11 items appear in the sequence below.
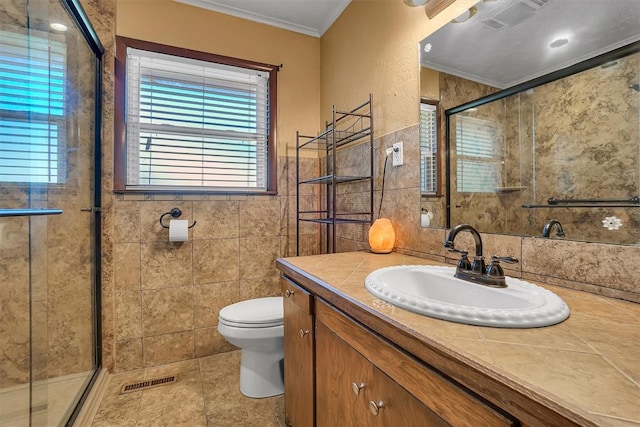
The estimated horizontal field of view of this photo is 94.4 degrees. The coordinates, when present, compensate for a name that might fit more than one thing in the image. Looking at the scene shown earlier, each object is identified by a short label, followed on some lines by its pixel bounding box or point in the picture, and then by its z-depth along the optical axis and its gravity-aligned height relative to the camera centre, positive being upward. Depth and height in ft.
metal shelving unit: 5.76 +1.30
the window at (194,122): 6.17 +2.09
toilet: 5.01 -2.19
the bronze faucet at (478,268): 2.79 -0.54
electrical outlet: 4.96 +1.01
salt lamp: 4.89 -0.38
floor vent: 5.54 -3.26
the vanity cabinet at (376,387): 1.65 -1.24
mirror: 2.54 +0.99
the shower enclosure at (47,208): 4.00 +0.09
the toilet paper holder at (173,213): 6.26 +0.02
